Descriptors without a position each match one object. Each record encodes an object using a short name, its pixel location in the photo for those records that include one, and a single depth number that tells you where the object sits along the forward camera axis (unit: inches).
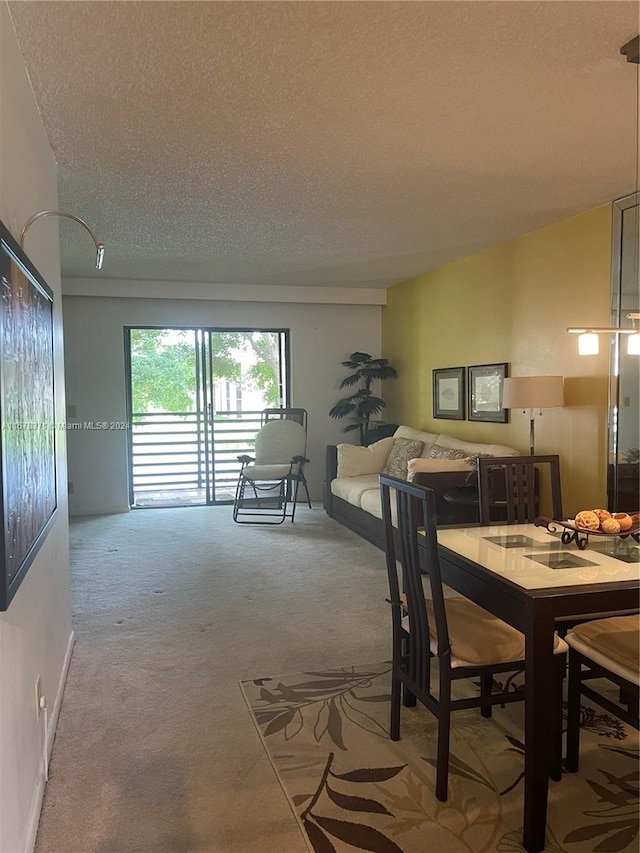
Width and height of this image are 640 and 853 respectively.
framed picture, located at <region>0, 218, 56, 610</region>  58.6
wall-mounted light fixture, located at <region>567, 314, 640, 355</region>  94.7
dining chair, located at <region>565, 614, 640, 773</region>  74.2
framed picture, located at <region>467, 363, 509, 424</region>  197.5
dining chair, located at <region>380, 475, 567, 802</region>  78.0
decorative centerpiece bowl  90.4
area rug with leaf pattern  72.1
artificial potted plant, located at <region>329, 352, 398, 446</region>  274.4
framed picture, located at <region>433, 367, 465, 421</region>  221.1
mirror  145.6
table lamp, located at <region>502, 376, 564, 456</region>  155.5
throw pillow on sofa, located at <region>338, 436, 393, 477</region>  240.8
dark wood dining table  69.0
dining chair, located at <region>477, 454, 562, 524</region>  110.2
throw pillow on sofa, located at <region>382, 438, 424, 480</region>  219.6
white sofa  171.2
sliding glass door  268.7
